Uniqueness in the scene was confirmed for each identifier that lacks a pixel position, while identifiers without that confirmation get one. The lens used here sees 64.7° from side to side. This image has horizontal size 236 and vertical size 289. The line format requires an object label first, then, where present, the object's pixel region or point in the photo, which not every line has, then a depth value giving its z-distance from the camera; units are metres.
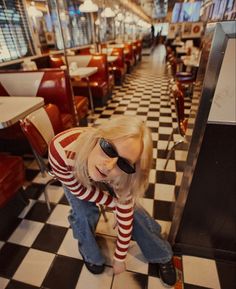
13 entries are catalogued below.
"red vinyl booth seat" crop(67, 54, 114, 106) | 3.73
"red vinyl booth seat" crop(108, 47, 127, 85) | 5.36
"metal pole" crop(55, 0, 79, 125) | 2.05
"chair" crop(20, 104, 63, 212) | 1.21
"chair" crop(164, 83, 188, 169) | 1.69
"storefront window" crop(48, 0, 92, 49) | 5.16
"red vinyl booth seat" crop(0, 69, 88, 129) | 2.20
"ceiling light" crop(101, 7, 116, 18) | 4.98
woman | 0.73
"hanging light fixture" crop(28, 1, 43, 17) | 3.38
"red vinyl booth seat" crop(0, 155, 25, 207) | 1.39
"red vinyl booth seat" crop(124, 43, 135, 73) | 6.65
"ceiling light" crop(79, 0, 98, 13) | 3.56
